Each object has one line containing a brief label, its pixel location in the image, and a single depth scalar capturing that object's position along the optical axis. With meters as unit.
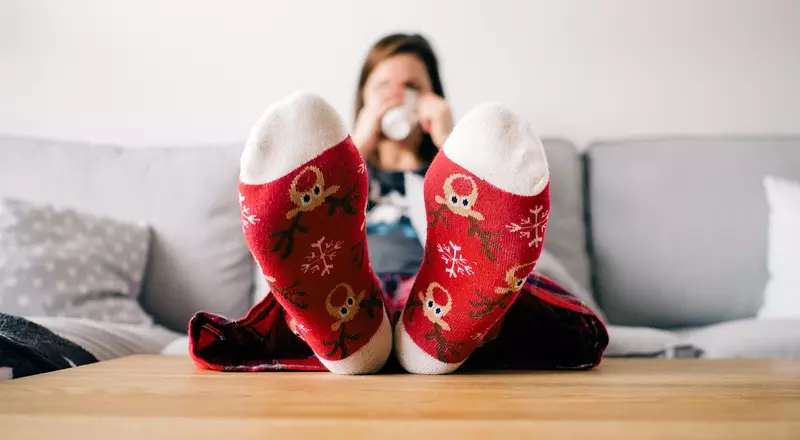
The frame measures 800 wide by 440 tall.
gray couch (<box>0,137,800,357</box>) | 1.14
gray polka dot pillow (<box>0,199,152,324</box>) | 0.92
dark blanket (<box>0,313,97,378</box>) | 0.54
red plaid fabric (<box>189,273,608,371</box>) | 0.60
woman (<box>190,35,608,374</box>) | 0.48
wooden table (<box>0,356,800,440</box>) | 0.31
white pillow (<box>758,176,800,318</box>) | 1.06
